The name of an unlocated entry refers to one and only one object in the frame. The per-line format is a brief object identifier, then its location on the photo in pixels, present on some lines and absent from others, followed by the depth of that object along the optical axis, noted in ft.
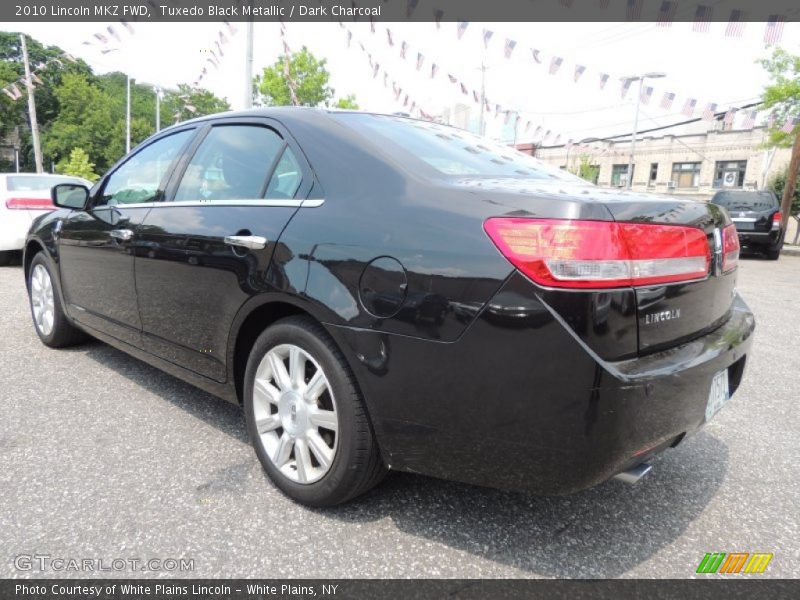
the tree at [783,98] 51.19
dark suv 41.65
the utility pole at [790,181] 55.93
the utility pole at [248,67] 37.52
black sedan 5.21
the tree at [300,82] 78.79
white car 26.25
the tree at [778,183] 98.37
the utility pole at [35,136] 89.92
